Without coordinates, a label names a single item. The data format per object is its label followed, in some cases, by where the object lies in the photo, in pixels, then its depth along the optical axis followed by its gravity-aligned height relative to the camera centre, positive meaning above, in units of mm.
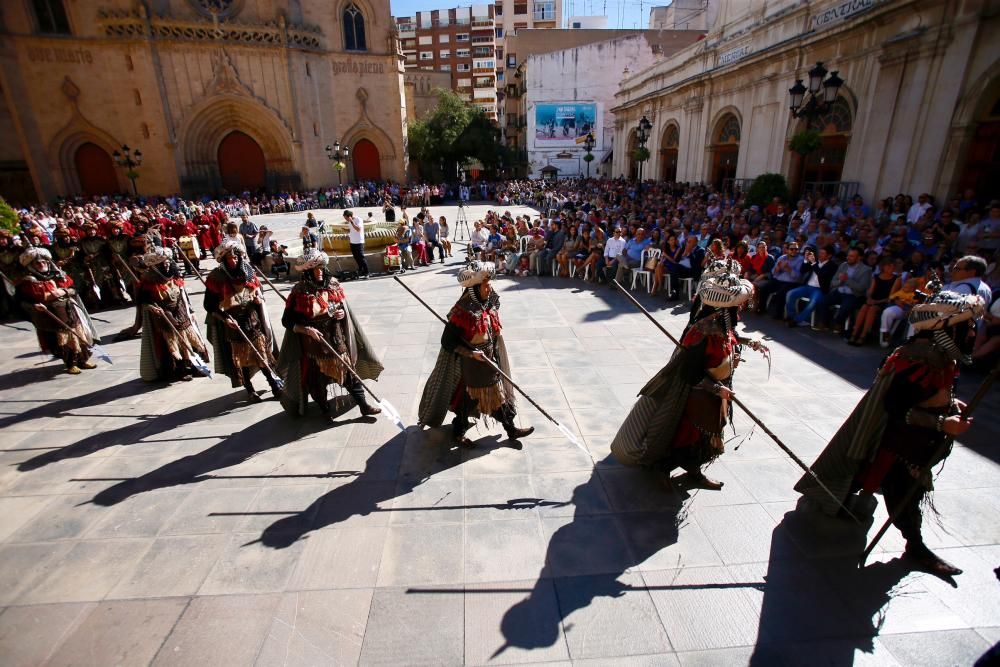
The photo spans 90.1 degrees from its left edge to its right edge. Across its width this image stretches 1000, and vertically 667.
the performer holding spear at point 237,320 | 5422 -1576
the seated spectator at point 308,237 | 11479 -1497
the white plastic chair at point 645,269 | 10211 -1970
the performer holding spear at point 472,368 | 4309 -1702
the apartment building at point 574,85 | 38656 +6499
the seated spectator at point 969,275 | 4528 -953
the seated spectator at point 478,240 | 13577 -1797
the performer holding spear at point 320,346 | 4797 -1678
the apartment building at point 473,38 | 62312 +16190
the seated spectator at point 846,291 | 7352 -1756
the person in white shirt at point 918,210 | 9688 -802
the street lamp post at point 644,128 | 15539 +1246
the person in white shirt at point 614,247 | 10828 -1598
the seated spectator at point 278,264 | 12656 -2236
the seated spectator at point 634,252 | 10484 -1656
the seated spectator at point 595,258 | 11320 -1903
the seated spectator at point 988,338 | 5961 -1978
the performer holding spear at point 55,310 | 6371 -1716
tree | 39212 +2637
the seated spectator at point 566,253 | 11984 -1901
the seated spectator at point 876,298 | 6957 -1750
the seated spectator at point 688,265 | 9414 -1728
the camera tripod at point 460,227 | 19594 -2318
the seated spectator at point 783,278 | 8250 -1747
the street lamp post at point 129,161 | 23812 +593
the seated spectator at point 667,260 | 9844 -1707
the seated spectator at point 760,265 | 8680 -1626
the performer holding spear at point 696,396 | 3418 -1588
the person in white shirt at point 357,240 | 11644 -1584
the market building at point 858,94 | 9602 +1723
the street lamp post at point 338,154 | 28950 +1024
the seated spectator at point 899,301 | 6509 -1712
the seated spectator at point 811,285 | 7887 -1771
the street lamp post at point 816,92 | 9672 +1454
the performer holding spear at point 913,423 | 2850 -1480
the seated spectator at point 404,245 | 13352 -1889
